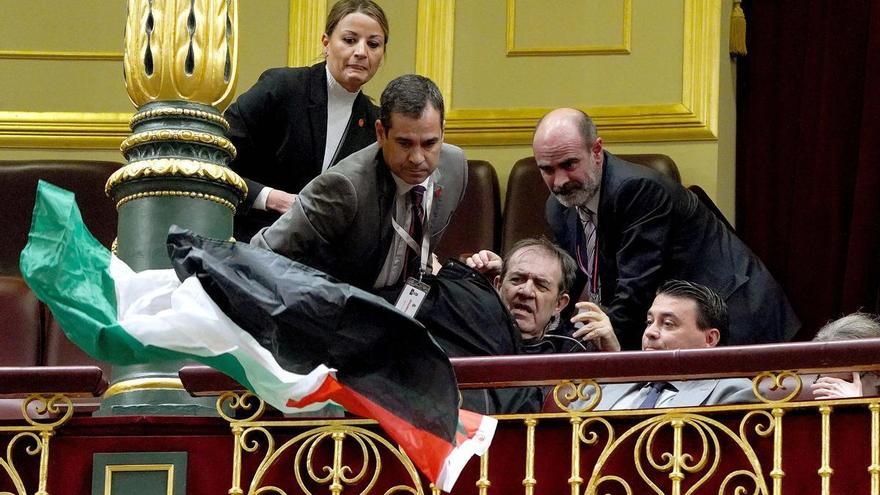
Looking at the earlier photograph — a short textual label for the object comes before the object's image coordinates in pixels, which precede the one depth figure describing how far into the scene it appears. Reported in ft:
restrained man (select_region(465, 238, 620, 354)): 28.94
